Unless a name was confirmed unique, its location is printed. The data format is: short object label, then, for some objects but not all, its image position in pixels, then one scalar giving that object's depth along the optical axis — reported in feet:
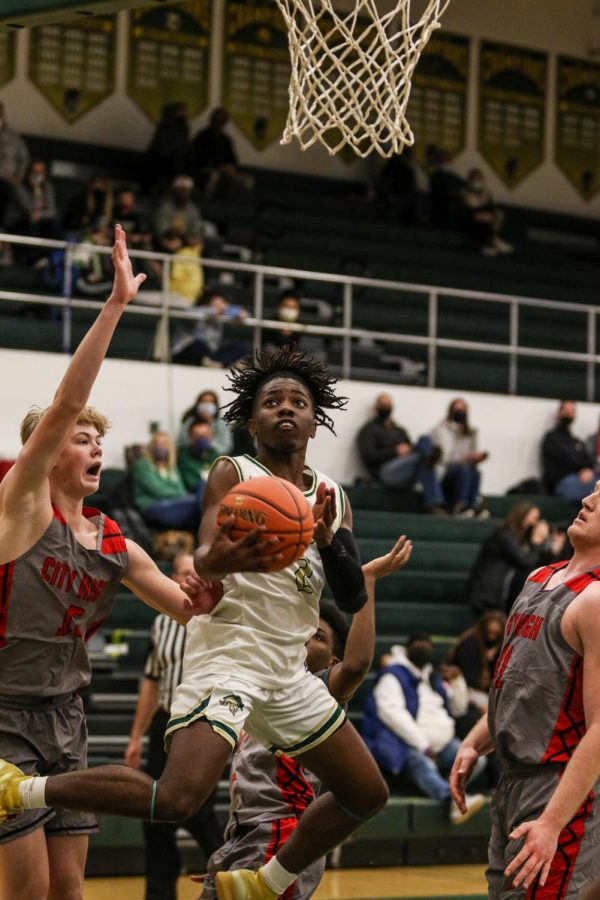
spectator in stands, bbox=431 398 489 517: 48.06
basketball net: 22.70
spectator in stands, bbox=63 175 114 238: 49.75
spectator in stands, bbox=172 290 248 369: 45.96
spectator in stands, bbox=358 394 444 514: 47.42
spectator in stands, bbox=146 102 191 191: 56.65
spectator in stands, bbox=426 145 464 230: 63.77
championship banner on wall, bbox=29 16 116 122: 58.95
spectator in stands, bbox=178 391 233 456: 43.14
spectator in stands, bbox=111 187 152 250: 49.65
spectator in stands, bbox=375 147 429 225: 63.21
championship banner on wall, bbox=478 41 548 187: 69.56
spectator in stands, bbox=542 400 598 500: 50.11
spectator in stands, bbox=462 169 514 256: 63.57
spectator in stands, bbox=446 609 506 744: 38.04
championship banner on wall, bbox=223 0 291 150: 63.57
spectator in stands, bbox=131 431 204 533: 40.37
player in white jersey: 16.30
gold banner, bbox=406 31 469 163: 67.87
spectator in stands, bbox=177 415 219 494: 42.24
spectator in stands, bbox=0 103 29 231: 50.79
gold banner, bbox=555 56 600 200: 71.56
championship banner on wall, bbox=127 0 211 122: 61.46
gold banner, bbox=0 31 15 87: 57.98
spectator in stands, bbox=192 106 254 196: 57.41
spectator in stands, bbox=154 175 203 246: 51.96
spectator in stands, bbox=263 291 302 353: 47.75
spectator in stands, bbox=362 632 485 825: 35.63
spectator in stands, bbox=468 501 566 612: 42.27
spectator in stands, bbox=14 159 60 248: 49.65
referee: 26.35
